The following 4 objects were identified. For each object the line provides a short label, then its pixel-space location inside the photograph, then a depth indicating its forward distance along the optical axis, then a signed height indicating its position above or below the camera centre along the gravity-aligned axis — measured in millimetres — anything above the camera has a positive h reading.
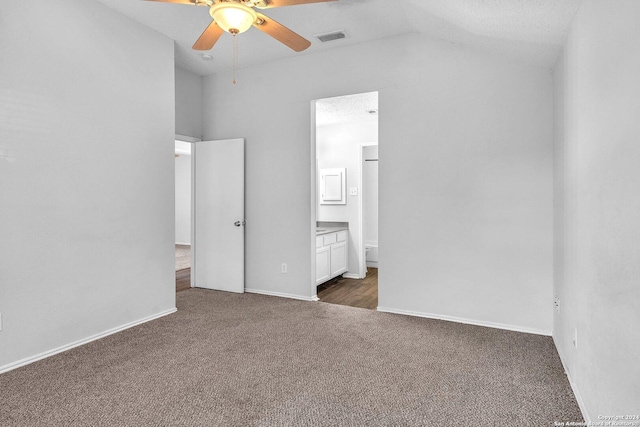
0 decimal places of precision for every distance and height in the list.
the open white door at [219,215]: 4461 -61
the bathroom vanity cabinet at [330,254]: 4820 -619
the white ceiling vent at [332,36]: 3553 +1717
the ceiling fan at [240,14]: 1998 +1112
